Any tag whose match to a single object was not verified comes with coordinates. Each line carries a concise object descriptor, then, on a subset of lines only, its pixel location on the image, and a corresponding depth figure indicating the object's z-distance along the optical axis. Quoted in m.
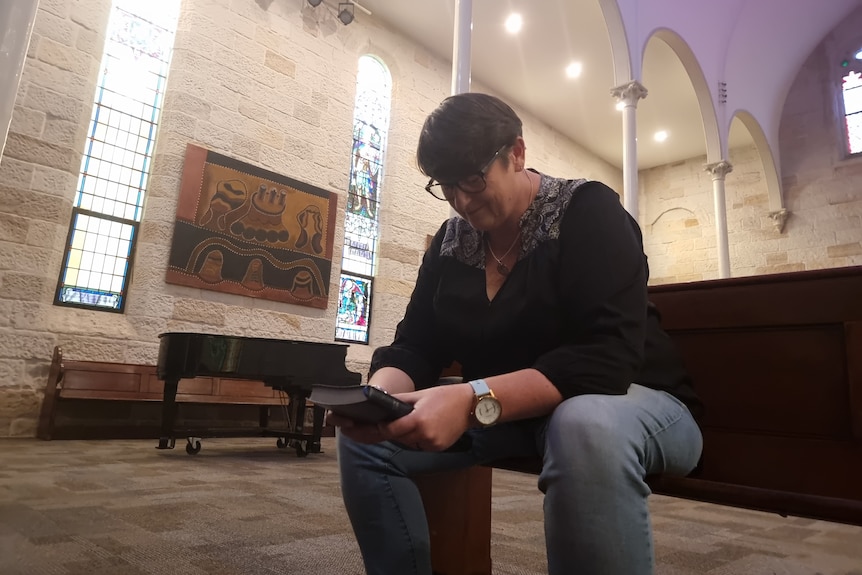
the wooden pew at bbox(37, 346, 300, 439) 5.45
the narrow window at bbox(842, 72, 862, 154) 10.88
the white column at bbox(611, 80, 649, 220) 7.14
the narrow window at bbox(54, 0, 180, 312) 6.04
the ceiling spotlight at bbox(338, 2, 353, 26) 7.81
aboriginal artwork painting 6.51
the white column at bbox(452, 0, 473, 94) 5.30
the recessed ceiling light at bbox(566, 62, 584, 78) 9.74
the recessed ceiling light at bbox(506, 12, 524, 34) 8.60
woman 0.84
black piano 4.50
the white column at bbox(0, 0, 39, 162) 1.51
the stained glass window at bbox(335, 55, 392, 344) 8.13
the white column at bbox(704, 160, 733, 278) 9.41
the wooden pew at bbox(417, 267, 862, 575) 1.20
